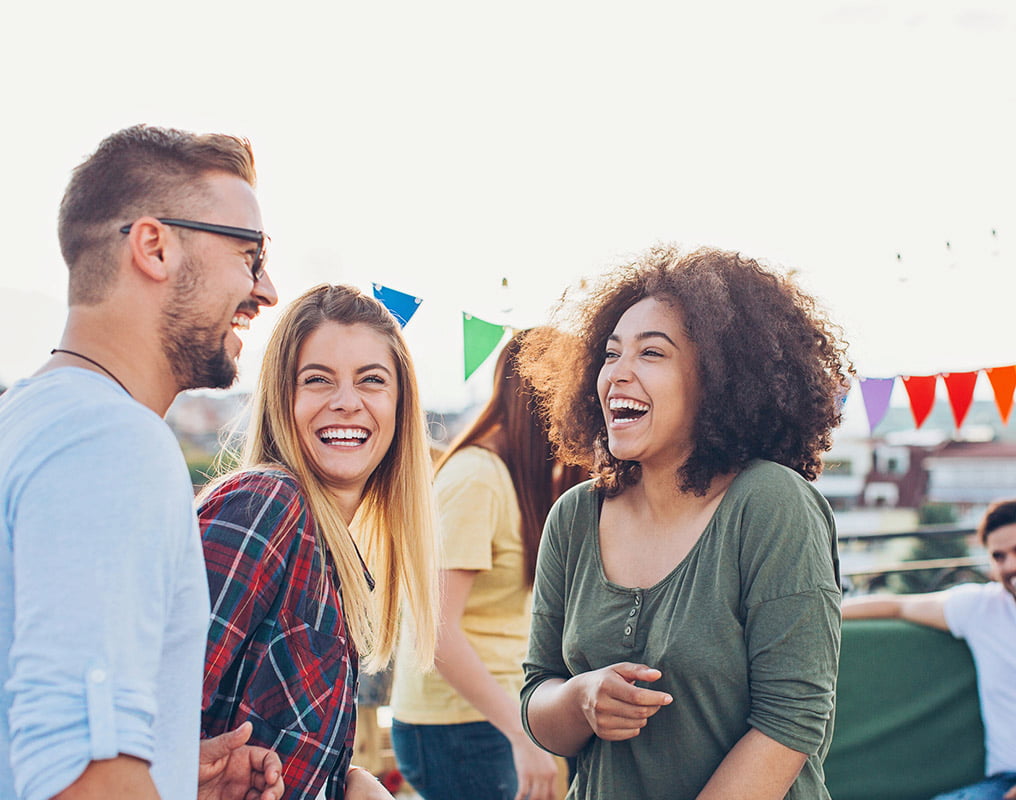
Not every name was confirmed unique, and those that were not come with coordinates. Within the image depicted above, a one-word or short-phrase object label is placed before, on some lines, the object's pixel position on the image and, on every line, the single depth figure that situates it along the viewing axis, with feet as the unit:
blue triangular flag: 8.77
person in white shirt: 11.08
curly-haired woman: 4.75
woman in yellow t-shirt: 7.94
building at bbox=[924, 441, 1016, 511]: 139.54
